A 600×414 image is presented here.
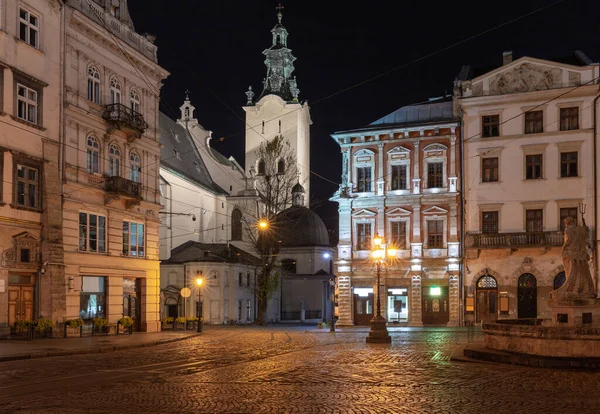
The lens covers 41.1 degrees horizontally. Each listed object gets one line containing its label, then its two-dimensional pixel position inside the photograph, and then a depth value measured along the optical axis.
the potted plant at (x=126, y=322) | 37.59
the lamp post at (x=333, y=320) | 44.64
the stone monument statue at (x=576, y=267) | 21.69
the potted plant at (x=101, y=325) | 36.00
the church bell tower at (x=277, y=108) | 82.75
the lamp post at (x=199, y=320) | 43.69
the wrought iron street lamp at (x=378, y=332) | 30.62
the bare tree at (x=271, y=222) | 57.53
